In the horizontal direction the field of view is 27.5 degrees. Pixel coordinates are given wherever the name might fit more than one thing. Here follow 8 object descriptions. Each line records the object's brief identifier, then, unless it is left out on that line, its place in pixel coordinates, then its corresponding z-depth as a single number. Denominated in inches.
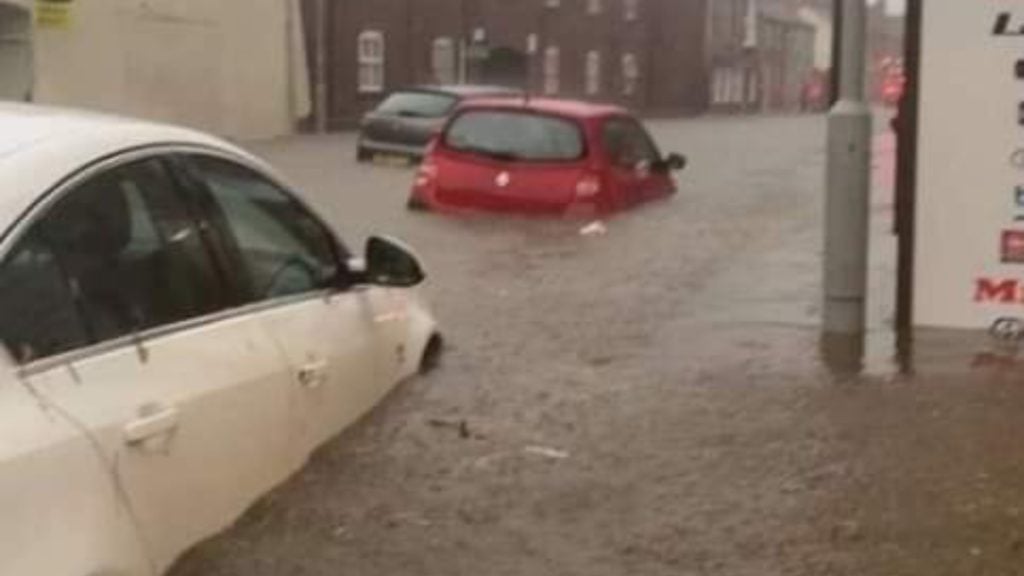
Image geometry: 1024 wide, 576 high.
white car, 172.1
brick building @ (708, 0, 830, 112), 3356.3
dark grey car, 1264.8
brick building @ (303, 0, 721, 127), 1995.6
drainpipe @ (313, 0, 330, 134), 1876.2
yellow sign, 1370.6
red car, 795.4
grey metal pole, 411.8
